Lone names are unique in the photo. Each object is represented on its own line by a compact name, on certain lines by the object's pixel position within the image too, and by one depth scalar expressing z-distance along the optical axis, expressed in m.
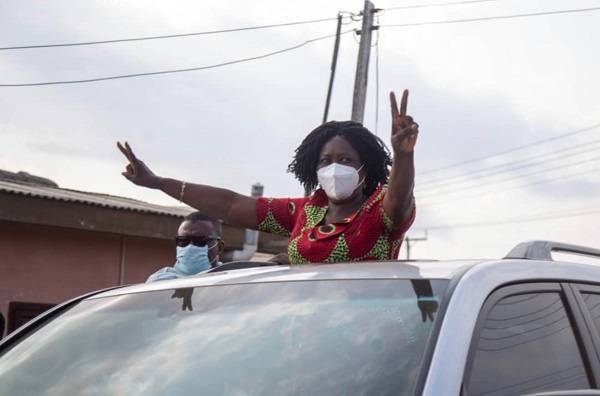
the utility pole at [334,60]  18.45
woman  3.48
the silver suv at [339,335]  2.35
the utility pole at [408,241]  46.78
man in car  5.63
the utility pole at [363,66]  16.59
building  11.88
